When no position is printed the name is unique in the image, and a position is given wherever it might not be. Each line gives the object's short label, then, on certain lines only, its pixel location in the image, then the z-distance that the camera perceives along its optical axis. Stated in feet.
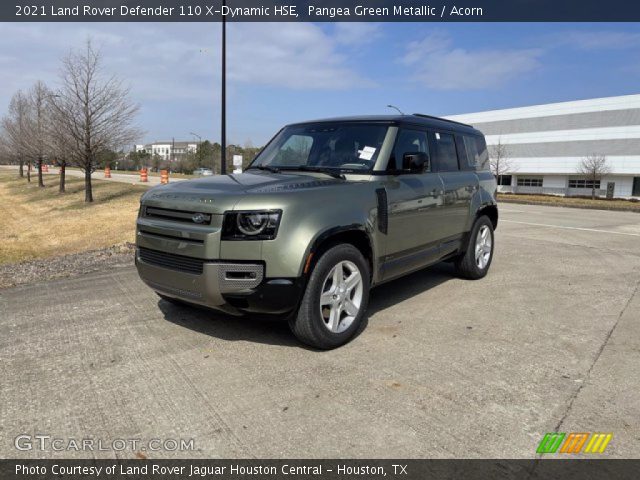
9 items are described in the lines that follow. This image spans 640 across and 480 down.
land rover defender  11.07
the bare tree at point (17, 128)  101.98
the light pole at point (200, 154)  310.61
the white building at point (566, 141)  169.17
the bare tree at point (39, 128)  83.49
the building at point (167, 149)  602.69
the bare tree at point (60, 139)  71.05
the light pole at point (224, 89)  43.62
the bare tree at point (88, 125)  69.10
